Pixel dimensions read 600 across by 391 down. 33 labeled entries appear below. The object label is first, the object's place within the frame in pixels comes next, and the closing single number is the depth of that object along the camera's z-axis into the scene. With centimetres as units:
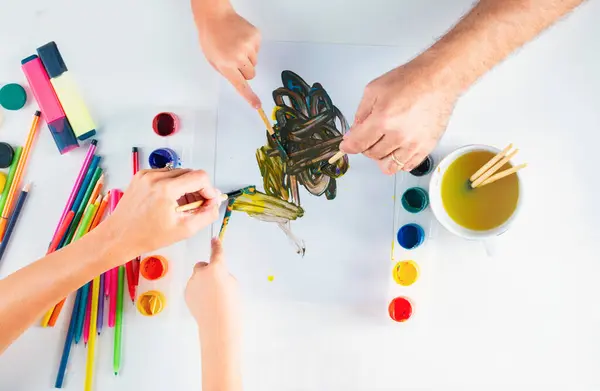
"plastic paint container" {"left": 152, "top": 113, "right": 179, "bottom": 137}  104
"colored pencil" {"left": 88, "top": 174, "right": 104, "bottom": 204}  106
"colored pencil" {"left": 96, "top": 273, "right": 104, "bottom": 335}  105
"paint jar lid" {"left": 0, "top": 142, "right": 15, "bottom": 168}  107
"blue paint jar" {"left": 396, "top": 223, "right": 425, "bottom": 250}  101
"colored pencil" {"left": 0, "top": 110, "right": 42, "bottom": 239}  107
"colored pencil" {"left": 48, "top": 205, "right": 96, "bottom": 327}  106
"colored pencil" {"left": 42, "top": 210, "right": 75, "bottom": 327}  106
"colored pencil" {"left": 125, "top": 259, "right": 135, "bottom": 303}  106
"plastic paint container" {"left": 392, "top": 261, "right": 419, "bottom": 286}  101
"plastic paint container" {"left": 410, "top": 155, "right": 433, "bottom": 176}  101
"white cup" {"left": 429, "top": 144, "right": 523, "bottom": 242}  96
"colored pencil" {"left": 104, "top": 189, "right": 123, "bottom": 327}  105
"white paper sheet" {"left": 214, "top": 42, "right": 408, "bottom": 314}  103
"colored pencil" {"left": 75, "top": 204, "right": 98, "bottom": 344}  105
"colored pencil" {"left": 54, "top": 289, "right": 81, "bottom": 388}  105
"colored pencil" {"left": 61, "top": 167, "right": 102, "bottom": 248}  106
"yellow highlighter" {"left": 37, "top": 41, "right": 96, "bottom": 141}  106
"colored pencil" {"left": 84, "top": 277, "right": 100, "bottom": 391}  104
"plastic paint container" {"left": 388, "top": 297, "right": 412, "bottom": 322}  100
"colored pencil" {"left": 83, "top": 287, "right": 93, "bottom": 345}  105
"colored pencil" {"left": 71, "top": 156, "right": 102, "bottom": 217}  106
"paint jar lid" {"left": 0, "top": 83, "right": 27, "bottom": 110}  108
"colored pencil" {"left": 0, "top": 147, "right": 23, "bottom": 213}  108
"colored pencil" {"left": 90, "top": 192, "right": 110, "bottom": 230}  106
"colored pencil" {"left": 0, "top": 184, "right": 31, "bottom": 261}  107
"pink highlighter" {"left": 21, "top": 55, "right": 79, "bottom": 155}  107
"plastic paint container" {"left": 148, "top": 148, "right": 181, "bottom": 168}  104
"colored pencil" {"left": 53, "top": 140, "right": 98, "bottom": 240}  106
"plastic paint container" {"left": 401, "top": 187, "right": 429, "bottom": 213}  101
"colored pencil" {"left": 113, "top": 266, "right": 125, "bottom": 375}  104
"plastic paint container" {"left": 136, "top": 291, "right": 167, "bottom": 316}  104
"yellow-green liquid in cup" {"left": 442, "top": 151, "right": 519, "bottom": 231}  96
